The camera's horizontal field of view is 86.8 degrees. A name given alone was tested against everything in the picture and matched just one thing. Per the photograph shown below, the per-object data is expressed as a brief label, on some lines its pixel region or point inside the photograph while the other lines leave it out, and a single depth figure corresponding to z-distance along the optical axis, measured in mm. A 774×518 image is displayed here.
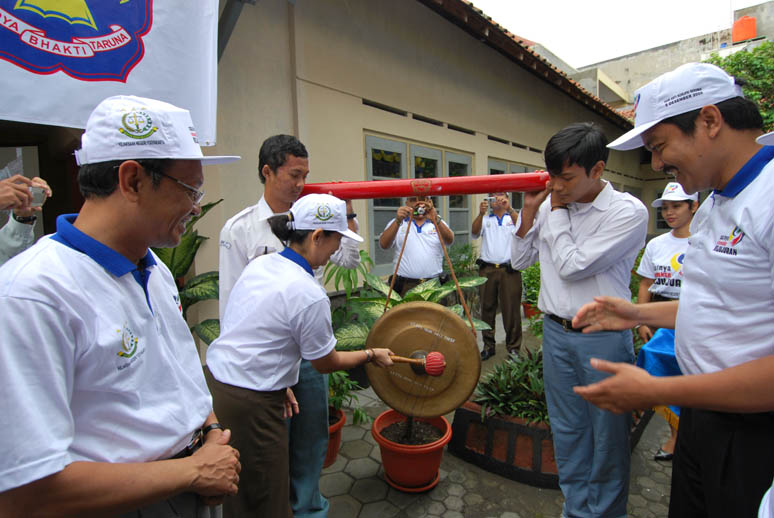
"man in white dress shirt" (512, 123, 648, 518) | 2102
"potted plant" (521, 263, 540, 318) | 6125
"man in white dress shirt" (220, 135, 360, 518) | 2283
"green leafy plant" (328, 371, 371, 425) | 3237
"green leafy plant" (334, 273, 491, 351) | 3129
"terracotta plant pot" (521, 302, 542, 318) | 6111
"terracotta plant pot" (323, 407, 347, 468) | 3059
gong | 2367
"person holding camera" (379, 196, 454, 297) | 5227
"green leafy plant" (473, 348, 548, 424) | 3025
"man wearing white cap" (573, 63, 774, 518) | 1160
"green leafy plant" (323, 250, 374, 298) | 4062
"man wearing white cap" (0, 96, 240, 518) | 803
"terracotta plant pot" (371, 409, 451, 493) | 2646
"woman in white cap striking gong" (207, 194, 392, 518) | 1848
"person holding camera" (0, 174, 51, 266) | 1839
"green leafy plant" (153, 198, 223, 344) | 3192
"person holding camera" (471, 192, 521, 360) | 5305
